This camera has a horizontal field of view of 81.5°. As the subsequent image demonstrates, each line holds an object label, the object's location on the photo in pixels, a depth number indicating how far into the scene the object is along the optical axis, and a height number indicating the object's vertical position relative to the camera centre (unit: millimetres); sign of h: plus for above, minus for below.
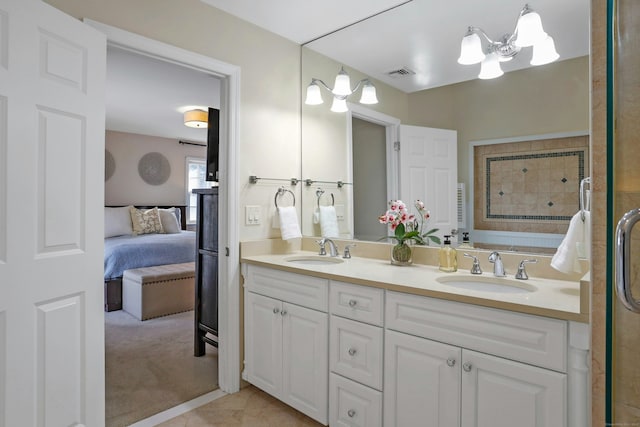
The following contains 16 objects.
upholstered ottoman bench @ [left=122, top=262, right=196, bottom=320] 3750 -799
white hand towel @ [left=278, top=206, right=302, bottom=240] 2471 -61
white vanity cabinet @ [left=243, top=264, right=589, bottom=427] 1178 -567
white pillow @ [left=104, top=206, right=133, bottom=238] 5160 -105
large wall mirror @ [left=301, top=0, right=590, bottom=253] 1618 +561
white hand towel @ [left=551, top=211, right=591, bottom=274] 1435 -121
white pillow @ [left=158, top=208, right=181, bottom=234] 5684 -112
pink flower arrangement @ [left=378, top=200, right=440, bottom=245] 2016 -40
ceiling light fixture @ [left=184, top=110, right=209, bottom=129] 4773 +1263
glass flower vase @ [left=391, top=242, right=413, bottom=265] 2014 -213
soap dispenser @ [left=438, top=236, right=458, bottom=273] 1834 -220
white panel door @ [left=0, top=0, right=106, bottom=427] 1355 -10
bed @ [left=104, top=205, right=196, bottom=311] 4055 -337
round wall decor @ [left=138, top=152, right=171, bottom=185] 6430 +822
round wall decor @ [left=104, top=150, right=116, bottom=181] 5914 +802
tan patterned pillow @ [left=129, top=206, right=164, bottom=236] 5430 -94
